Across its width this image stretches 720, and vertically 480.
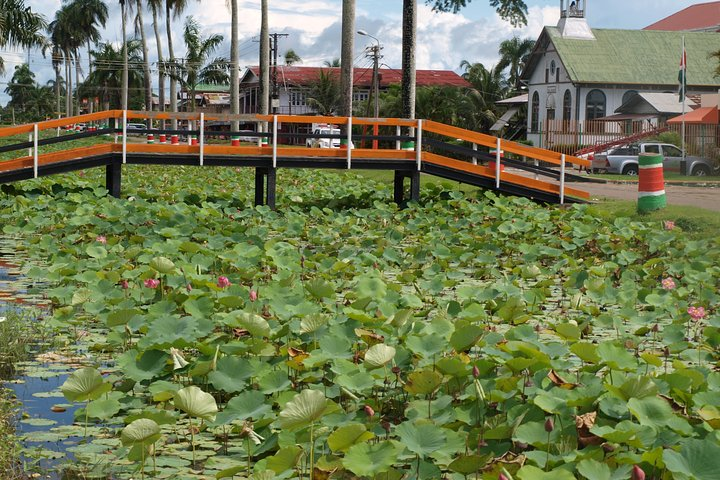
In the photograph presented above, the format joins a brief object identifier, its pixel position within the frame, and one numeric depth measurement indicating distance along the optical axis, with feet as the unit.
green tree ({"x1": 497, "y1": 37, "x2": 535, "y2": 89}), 240.53
